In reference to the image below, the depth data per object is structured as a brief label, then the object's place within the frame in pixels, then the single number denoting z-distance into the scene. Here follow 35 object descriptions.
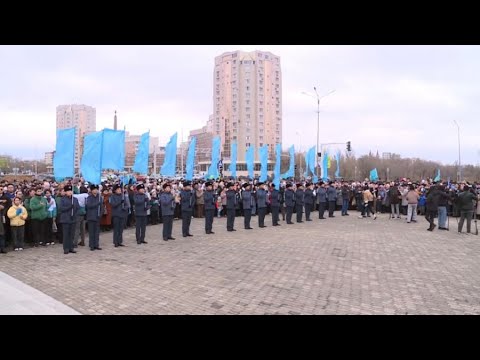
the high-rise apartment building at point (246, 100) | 112.62
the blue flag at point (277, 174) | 20.80
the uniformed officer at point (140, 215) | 12.55
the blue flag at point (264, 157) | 23.80
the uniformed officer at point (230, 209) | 15.47
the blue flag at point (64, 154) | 11.90
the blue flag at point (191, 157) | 18.39
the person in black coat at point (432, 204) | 15.79
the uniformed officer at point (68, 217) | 10.85
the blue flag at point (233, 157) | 23.78
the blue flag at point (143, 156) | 14.70
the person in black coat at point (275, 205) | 17.64
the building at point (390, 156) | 109.10
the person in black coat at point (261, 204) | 16.97
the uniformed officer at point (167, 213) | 13.25
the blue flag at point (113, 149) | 12.35
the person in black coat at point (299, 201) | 19.18
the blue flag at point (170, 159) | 16.19
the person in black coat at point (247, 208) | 16.27
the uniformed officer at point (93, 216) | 11.33
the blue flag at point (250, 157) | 25.46
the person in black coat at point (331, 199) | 21.70
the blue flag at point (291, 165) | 26.28
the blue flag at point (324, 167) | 33.66
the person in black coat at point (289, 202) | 18.20
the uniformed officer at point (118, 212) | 11.87
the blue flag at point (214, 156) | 21.67
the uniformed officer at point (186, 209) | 14.00
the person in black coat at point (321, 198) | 20.69
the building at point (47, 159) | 119.99
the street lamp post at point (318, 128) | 34.98
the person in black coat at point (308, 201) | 19.69
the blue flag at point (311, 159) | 29.67
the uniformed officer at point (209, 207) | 14.73
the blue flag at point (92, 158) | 12.00
